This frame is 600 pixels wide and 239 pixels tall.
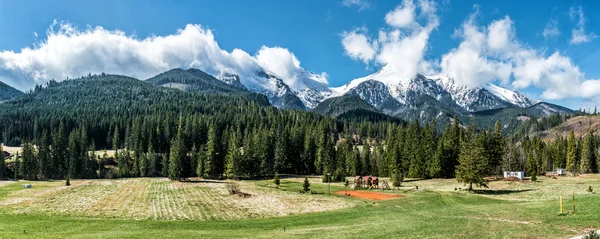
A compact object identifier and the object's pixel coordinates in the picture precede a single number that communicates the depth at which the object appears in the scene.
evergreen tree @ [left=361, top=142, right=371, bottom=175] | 140.16
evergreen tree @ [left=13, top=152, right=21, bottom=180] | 137.76
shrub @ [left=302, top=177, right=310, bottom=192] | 83.50
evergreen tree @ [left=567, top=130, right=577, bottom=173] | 139.57
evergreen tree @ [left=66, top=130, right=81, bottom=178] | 145.48
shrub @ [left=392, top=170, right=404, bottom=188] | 88.25
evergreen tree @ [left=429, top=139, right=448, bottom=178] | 108.81
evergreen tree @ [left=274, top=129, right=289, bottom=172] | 138.19
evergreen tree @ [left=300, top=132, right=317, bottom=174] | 149.12
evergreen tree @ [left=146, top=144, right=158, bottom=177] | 150.50
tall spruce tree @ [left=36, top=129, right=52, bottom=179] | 139.00
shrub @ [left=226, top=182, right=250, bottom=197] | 75.93
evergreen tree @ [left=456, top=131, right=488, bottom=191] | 75.06
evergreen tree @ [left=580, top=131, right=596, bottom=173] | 142.12
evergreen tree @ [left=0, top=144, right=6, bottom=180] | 133.70
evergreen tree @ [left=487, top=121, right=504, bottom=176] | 110.88
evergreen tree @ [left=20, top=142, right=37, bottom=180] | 136.12
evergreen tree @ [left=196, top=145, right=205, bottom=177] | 125.12
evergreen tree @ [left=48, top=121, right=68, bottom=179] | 145.88
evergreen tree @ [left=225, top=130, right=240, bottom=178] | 121.31
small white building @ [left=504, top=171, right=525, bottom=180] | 101.41
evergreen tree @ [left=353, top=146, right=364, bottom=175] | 136.88
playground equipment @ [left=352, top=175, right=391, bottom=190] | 92.25
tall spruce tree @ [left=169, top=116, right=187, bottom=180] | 115.25
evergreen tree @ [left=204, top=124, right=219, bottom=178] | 123.50
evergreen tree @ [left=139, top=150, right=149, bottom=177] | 148.25
